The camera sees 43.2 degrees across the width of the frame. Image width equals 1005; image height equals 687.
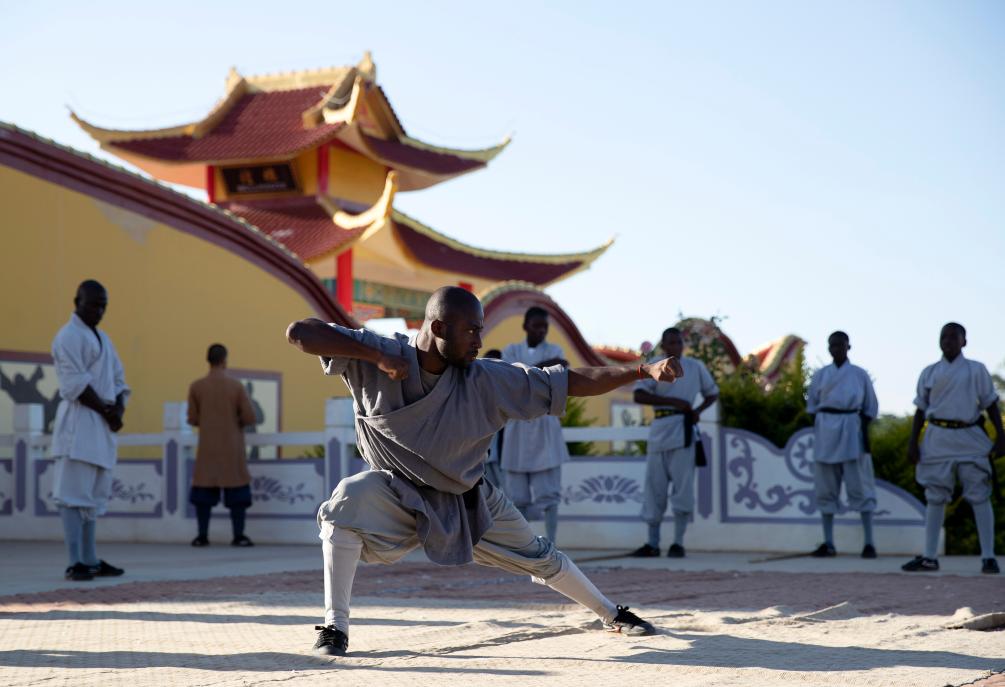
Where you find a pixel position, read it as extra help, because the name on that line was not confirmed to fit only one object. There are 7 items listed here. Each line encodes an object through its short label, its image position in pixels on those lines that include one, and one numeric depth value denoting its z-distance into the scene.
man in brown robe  11.06
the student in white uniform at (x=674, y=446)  9.25
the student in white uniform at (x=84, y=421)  7.27
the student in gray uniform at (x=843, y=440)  9.20
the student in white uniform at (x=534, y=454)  8.70
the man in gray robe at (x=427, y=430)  4.27
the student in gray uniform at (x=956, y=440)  7.84
